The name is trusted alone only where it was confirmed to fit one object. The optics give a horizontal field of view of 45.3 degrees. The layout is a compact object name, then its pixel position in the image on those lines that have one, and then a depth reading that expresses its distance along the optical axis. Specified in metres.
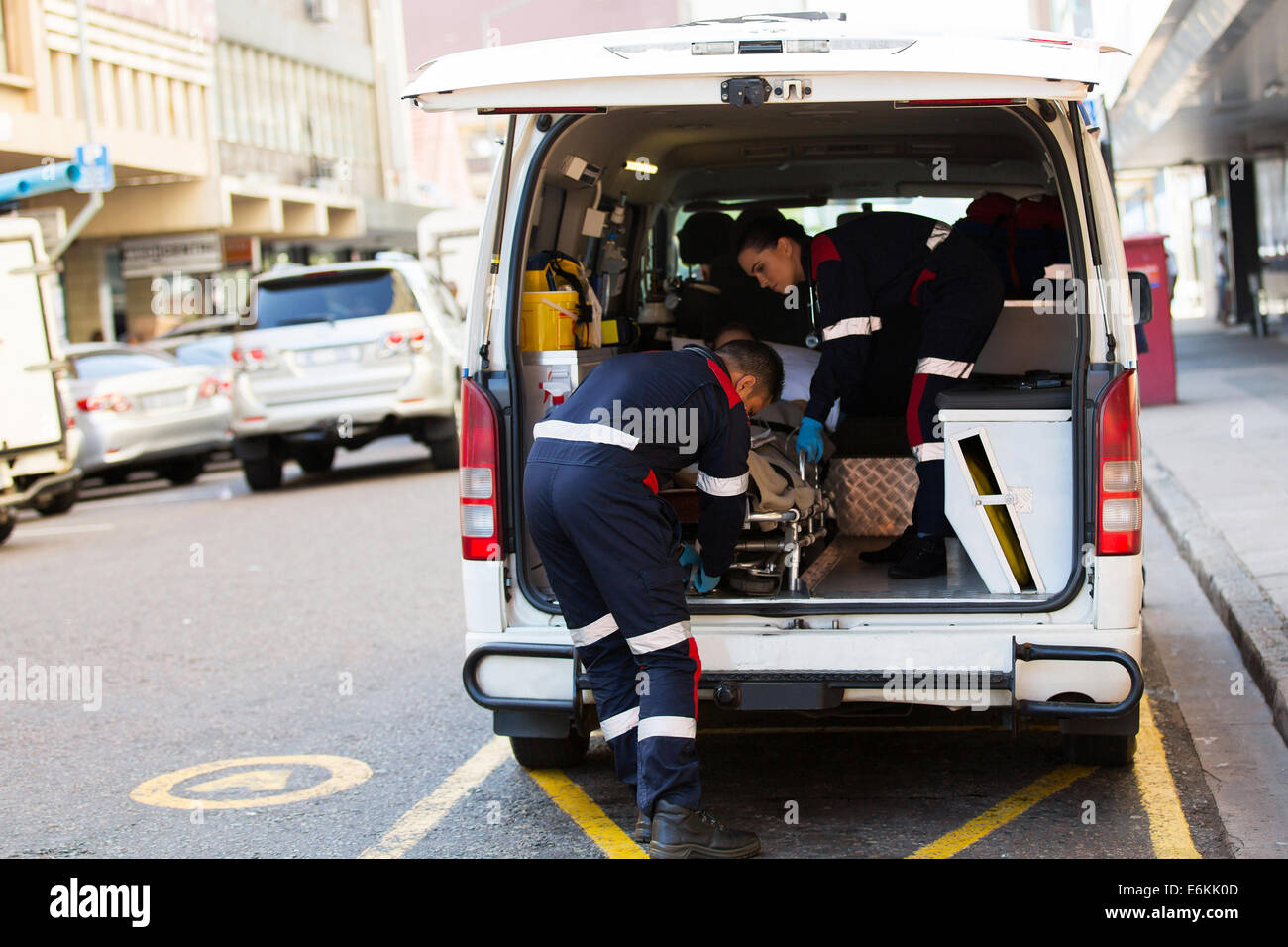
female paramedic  5.52
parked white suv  13.97
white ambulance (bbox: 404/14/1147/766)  4.05
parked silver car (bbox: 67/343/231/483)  15.56
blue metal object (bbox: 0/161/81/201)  12.70
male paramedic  4.29
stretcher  5.04
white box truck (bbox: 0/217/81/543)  12.24
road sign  13.54
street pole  21.62
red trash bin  14.38
